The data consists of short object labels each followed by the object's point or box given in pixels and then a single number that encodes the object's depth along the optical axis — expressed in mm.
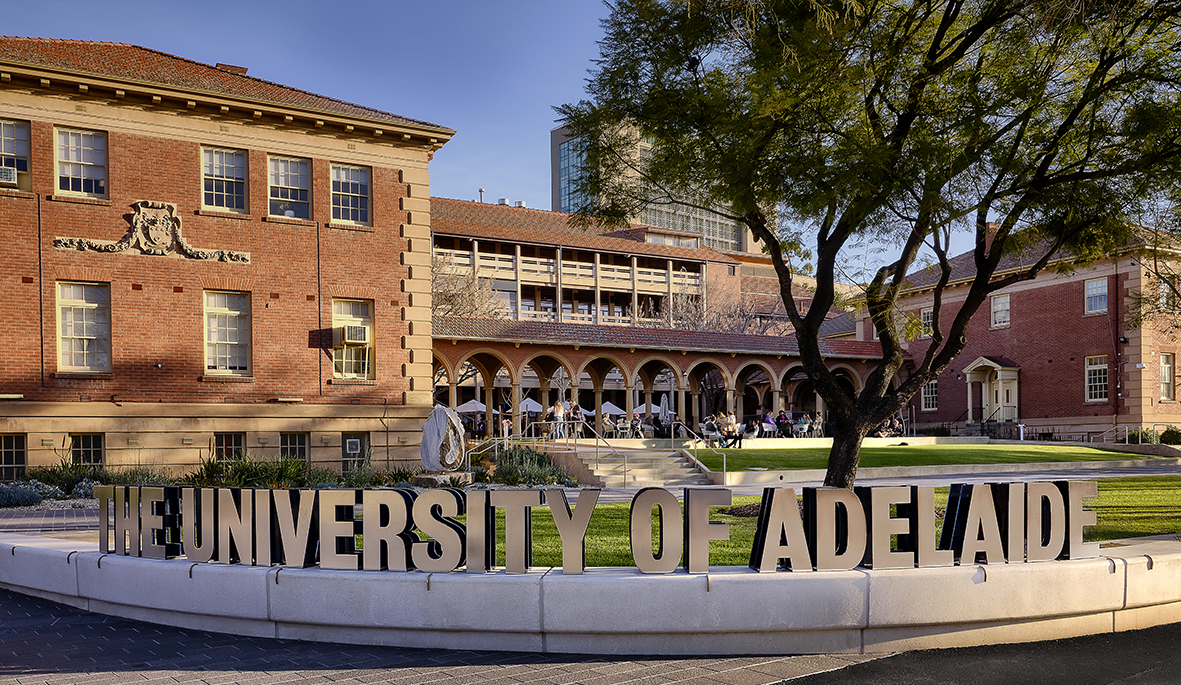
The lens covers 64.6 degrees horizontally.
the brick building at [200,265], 20078
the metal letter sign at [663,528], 7164
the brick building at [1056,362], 39094
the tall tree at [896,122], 10922
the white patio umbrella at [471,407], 43750
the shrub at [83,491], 18344
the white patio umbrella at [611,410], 46244
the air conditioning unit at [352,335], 22578
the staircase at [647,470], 23422
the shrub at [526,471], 21422
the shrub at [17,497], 16938
